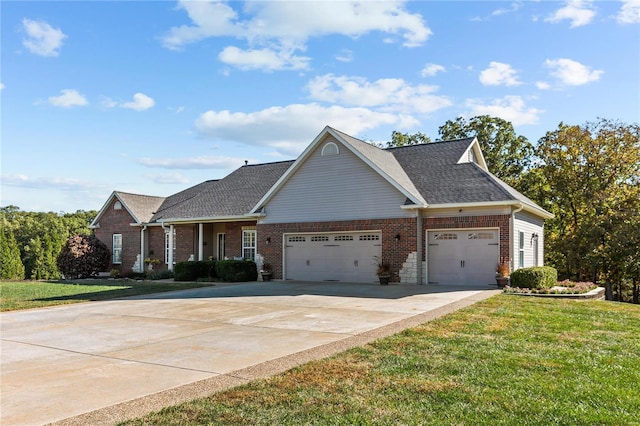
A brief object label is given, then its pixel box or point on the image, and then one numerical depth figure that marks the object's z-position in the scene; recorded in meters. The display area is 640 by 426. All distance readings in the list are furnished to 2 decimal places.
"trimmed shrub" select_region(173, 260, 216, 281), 24.05
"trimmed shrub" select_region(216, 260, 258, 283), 22.81
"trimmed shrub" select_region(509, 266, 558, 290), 16.92
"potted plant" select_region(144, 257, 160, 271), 28.27
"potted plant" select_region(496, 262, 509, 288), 17.59
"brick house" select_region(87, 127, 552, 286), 18.73
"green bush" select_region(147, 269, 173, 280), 25.95
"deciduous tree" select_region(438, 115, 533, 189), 37.00
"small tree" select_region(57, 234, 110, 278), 28.41
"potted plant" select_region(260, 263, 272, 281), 22.81
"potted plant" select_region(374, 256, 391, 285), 19.62
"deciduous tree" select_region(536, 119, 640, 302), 27.12
